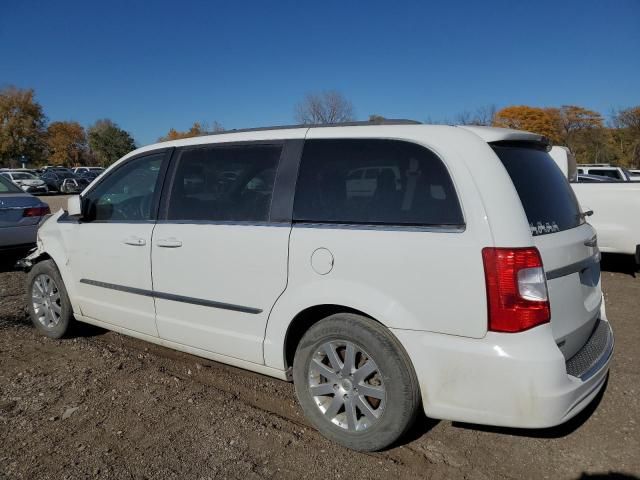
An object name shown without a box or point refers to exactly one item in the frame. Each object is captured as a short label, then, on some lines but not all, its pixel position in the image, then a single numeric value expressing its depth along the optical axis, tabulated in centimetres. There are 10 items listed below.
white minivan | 237
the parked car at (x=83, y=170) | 4539
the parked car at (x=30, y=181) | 3114
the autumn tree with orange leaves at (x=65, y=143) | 7681
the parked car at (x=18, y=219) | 732
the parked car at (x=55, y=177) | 3484
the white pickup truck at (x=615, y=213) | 711
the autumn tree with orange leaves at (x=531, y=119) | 6206
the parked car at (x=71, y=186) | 3396
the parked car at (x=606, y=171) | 1573
